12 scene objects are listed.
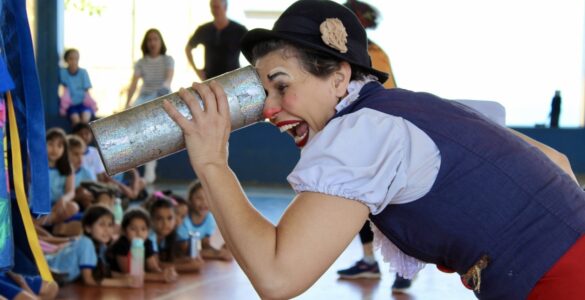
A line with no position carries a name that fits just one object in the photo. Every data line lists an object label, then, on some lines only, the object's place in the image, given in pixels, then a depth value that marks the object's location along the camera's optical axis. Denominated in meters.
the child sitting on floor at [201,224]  5.86
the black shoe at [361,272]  5.18
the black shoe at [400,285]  4.80
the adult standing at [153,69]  9.05
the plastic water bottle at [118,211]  6.08
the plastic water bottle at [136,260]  4.91
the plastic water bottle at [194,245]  5.60
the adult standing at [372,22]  4.38
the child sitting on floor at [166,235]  5.54
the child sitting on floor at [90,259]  4.86
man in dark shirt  8.05
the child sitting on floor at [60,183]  5.60
